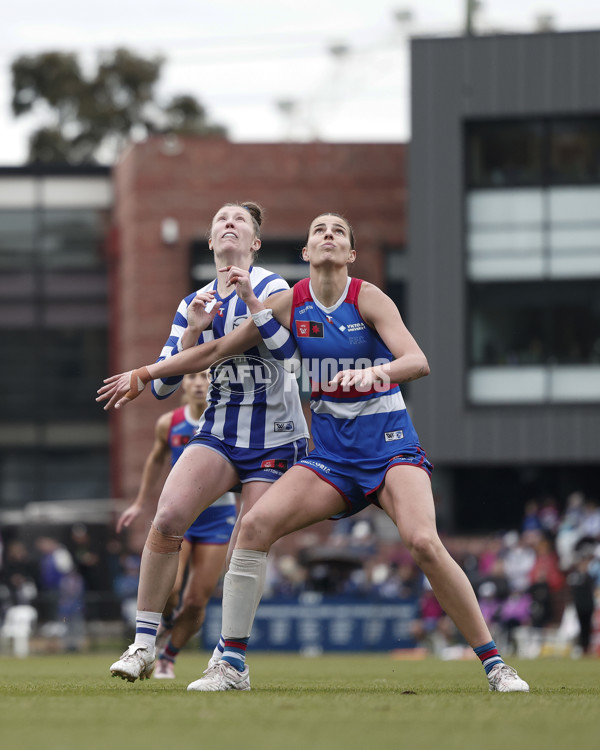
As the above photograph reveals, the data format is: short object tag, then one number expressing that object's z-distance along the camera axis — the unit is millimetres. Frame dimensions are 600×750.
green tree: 92375
